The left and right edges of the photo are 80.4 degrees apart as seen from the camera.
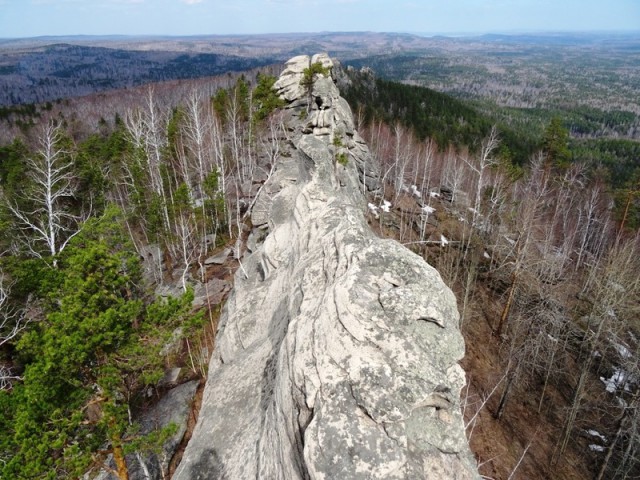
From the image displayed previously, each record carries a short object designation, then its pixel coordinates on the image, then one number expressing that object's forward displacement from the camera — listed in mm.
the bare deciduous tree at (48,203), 19109
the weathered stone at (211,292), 22938
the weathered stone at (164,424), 13203
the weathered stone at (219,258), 28156
